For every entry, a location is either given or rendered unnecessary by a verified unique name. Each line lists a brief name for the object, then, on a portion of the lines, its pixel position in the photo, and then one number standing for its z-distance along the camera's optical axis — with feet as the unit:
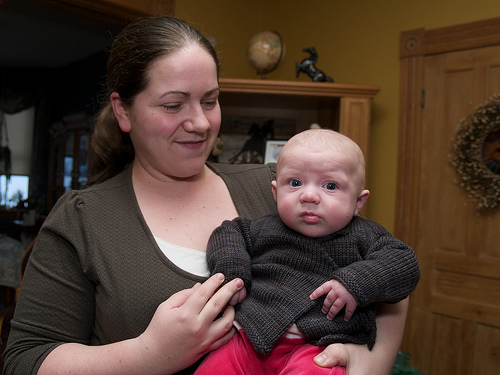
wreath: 9.46
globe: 10.14
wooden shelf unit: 9.42
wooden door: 9.82
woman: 3.24
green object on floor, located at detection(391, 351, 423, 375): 8.75
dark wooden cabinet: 17.93
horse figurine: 9.90
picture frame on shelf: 10.02
